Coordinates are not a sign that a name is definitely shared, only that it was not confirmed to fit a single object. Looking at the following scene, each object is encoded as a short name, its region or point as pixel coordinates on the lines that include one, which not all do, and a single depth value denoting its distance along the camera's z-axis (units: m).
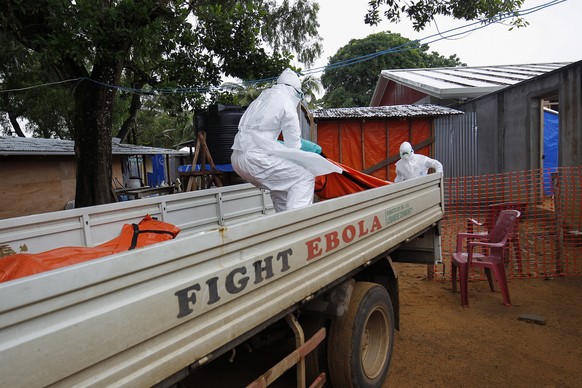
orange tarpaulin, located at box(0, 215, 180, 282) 1.89
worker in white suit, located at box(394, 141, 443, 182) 6.68
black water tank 7.62
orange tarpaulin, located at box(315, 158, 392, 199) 4.09
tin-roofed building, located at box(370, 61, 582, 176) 7.72
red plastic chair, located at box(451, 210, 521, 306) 4.61
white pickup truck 1.21
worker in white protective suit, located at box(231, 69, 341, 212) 3.50
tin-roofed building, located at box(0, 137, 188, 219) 10.19
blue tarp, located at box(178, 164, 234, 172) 7.42
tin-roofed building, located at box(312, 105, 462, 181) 10.91
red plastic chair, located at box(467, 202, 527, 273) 5.55
